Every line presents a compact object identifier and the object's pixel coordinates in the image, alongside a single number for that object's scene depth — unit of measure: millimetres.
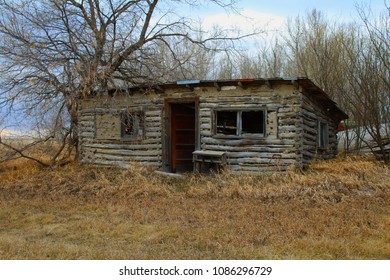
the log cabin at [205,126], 10992
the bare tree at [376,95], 14016
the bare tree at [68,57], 10852
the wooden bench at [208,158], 11240
